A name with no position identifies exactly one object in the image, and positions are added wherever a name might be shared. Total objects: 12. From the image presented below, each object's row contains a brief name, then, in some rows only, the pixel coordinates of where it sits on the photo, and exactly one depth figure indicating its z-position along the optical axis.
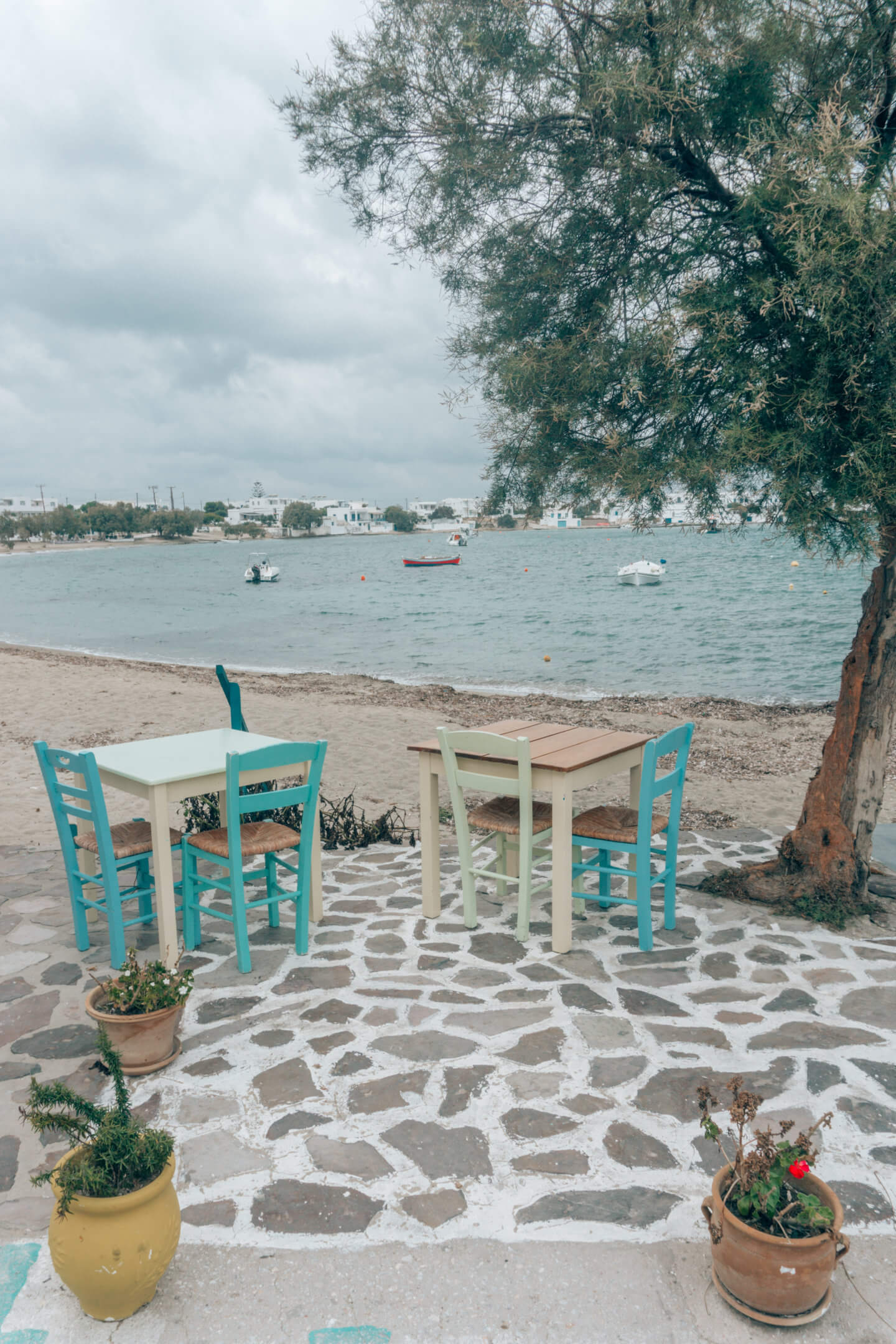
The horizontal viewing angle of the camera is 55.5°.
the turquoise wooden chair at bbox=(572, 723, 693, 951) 4.46
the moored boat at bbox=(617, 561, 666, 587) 48.84
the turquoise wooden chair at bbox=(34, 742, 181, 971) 4.25
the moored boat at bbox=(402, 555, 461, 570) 77.25
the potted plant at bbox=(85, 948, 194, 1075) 3.39
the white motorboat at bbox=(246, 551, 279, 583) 56.72
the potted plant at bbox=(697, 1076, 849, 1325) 2.23
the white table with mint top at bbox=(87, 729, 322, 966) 4.25
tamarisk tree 3.88
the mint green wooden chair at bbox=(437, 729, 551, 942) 4.49
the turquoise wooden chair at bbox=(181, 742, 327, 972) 4.28
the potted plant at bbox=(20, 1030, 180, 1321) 2.25
